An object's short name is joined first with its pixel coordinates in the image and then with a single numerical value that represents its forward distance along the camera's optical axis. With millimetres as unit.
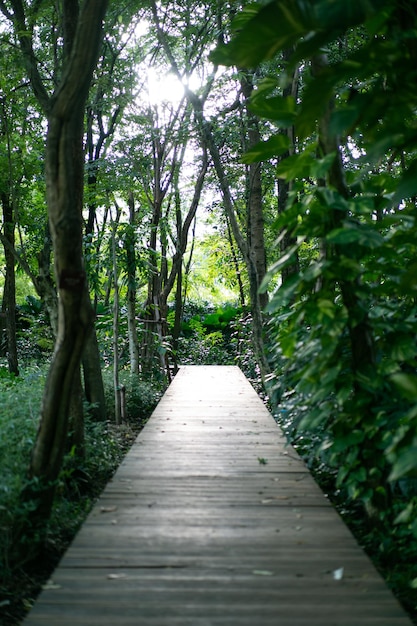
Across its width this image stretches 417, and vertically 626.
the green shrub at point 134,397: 6875
